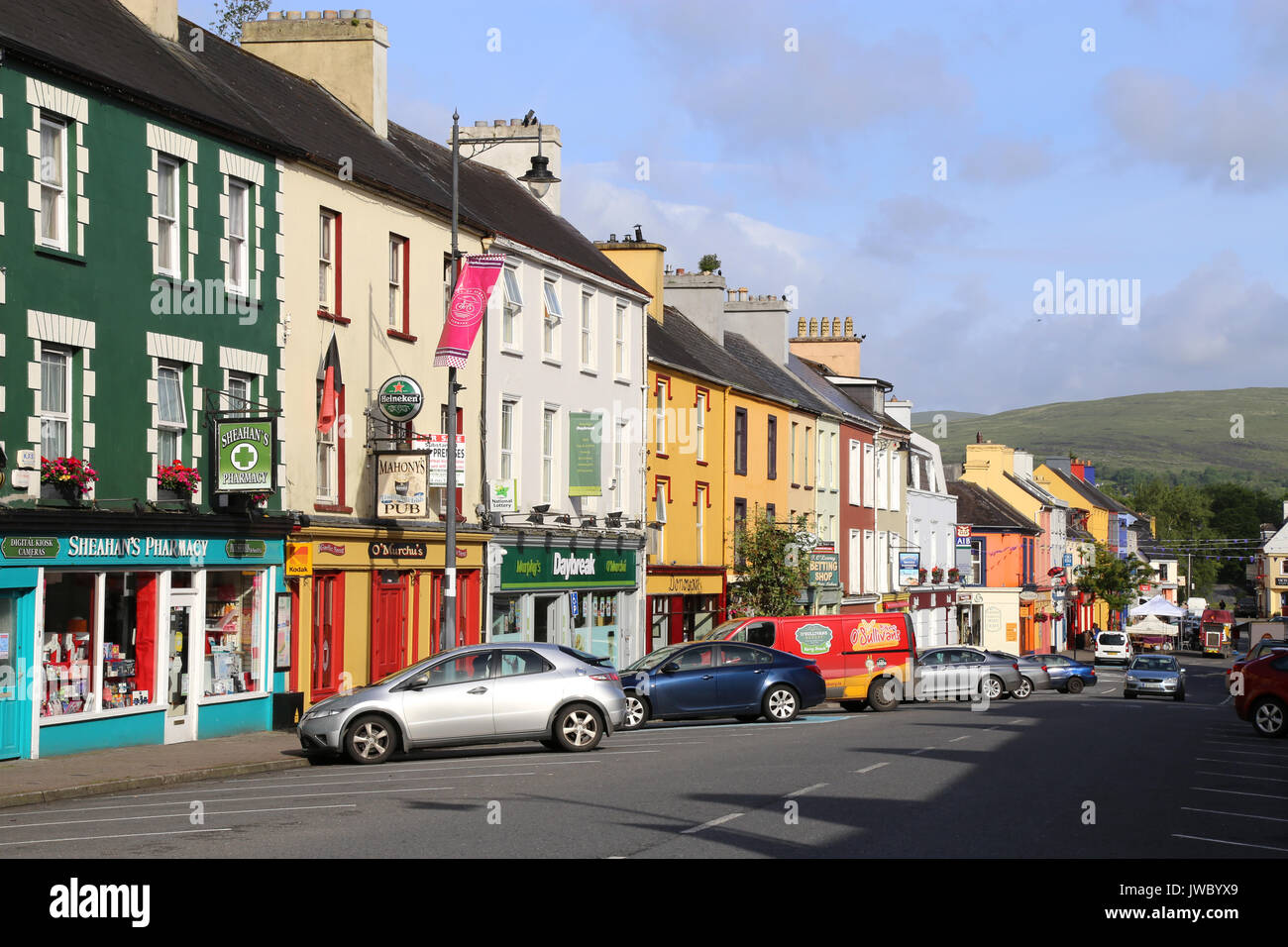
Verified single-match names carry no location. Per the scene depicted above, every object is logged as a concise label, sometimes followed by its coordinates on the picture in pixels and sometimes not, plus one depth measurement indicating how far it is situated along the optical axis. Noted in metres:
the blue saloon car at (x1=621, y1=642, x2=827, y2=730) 28.06
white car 80.62
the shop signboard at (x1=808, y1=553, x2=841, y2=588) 51.62
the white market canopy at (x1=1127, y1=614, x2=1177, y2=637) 90.50
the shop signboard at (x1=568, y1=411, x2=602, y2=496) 37.62
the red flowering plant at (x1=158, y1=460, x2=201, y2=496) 23.05
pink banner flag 27.30
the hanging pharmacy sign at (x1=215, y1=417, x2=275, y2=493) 23.70
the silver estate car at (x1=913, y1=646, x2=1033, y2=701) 42.03
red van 33.75
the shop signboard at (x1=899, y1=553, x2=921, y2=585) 63.69
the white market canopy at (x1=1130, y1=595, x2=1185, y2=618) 94.12
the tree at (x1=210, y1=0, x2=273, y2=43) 44.78
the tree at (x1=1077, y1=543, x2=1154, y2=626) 101.62
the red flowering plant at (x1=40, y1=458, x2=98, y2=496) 20.58
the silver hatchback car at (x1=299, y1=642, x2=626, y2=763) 20.86
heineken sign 28.23
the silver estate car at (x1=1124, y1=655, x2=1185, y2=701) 49.59
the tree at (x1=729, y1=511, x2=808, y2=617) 46.62
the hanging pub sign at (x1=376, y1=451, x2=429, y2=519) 28.45
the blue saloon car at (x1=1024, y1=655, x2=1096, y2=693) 55.80
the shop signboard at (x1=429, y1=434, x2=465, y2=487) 29.39
